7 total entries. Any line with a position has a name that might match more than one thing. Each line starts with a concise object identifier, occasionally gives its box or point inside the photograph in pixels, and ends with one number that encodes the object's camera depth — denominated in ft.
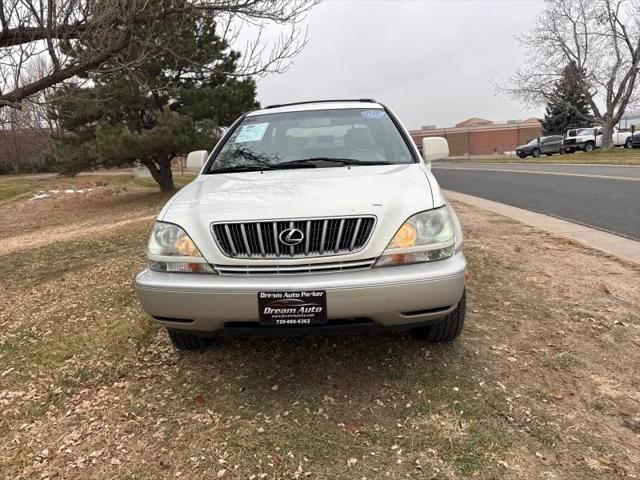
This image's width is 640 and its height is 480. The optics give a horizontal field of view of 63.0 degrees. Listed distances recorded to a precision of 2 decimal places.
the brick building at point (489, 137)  200.85
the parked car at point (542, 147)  122.83
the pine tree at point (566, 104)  114.42
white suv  8.18
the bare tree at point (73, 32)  19.52
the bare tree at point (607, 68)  107.55
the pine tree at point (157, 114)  46.11
